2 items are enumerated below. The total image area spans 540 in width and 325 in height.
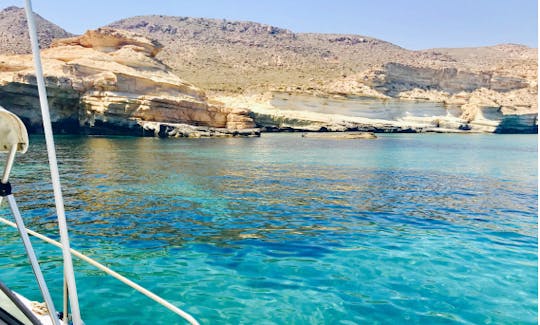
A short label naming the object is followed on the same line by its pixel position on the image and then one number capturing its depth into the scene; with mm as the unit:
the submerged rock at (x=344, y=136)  59062
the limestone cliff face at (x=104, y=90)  46688
